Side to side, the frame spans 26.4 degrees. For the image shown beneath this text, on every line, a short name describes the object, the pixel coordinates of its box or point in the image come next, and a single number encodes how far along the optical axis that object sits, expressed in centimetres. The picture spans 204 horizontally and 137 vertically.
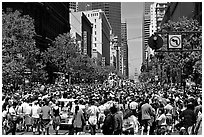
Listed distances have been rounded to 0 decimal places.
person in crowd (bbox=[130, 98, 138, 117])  1765
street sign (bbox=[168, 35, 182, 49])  1906
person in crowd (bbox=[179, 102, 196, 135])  1374
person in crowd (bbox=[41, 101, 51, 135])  1612
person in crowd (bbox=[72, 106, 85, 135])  1442
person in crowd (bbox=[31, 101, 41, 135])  1661
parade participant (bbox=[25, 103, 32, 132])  1680
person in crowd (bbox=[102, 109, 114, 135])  1216
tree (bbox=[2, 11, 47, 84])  3234
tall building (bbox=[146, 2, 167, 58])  19422
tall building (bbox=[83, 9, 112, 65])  18088
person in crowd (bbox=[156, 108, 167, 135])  1470
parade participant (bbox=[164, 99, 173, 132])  1543
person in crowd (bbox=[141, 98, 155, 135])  1561
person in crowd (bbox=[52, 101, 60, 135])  1595
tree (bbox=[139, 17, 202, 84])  3503
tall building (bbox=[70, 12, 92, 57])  14525
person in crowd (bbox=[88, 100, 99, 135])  1494
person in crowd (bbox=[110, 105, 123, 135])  1238
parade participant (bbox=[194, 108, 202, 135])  1312
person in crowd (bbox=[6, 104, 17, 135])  1595
